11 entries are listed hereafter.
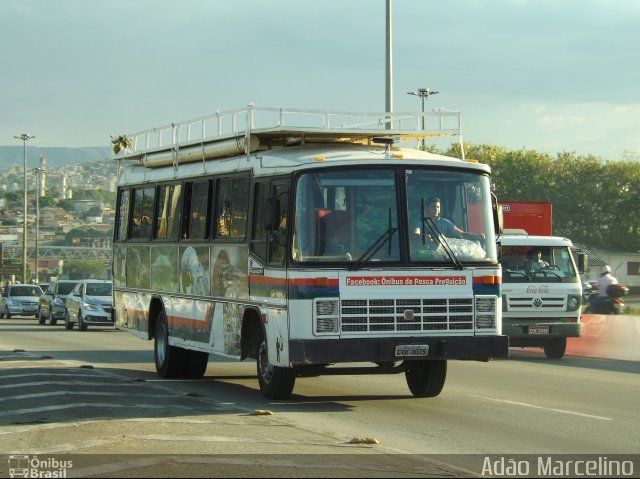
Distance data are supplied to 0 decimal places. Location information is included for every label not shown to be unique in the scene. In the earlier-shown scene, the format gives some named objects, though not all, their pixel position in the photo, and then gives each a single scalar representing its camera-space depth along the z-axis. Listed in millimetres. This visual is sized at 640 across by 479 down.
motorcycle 25578
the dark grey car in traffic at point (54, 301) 41375
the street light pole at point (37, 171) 109188
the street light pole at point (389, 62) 31609
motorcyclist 25797
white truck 22797
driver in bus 13516
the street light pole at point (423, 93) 61625
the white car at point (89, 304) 36250
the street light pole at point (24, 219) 95944
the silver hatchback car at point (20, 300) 52312
